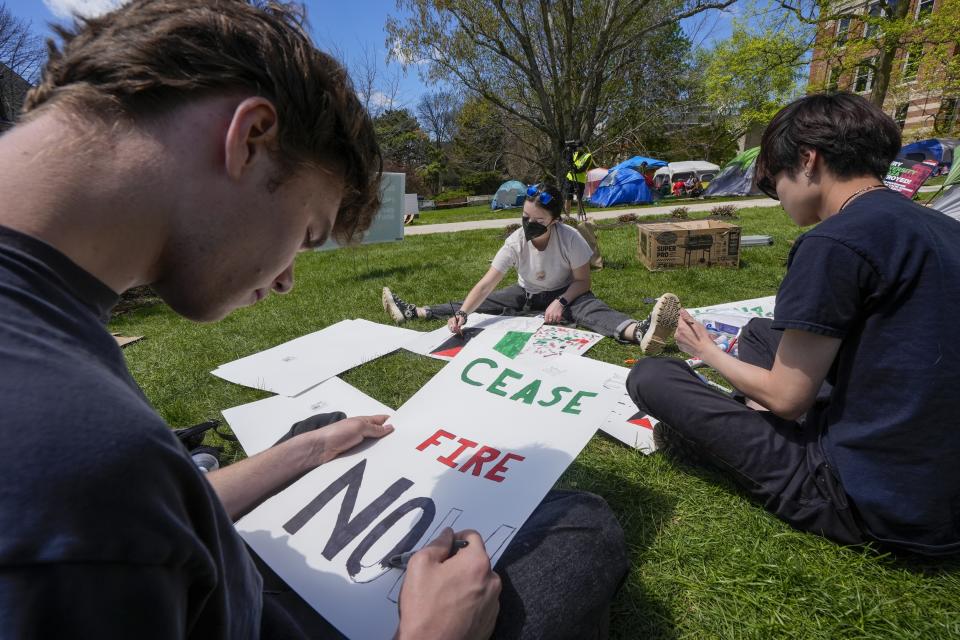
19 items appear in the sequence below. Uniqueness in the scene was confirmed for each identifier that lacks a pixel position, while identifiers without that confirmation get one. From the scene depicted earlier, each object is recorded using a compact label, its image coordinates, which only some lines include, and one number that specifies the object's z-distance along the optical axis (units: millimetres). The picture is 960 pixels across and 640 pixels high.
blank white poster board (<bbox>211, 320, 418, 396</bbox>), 2631
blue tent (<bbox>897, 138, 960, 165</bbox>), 13500
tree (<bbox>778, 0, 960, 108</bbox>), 9164
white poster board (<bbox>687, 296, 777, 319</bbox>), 3232
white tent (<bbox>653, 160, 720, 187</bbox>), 19828
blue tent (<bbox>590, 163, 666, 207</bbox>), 16156
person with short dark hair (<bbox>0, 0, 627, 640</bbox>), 359
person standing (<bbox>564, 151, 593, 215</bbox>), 6703
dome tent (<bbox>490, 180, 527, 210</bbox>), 17797
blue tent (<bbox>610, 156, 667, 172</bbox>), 18391
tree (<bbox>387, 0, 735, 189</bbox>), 8547
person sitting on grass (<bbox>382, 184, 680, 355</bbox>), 3133
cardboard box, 4566
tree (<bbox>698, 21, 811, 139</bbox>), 11906
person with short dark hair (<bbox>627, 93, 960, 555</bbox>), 1134
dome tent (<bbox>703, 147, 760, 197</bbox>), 16859
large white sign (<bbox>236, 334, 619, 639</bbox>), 1016
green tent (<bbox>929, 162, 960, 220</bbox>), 4840
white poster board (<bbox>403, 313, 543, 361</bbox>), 2975
